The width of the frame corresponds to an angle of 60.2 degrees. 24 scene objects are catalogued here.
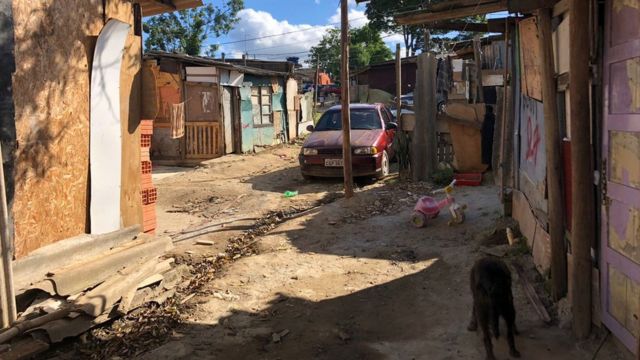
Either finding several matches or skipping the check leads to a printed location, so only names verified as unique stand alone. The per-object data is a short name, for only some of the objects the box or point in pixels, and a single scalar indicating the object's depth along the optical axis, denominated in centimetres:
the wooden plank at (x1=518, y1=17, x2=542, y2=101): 542
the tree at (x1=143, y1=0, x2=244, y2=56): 3731
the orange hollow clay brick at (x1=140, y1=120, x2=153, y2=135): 656
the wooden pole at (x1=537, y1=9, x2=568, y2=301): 445
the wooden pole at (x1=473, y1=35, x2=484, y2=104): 1105
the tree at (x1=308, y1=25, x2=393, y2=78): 5147
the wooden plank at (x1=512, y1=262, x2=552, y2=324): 441
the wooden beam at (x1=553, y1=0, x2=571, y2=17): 434
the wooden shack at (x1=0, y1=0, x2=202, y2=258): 451
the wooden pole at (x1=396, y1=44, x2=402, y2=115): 1230
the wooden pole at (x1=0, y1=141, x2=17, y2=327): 398
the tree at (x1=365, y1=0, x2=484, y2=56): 3675
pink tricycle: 758
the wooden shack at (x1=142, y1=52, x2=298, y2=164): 1619
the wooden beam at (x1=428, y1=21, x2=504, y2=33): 683
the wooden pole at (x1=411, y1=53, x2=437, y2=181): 1114
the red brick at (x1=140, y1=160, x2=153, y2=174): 686
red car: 1137
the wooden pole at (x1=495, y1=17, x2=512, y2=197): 705
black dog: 385
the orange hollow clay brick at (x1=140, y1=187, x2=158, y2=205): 683
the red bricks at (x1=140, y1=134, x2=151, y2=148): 665
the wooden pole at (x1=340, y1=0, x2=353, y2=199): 983
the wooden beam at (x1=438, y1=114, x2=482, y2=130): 1045
